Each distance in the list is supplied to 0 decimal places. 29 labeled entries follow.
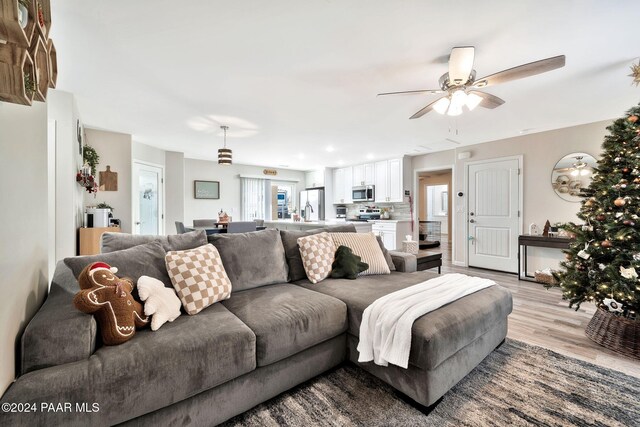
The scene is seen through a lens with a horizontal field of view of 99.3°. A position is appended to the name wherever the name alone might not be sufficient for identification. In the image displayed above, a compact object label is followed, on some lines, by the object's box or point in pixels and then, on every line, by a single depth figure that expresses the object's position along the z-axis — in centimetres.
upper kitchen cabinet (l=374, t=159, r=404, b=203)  617
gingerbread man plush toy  124
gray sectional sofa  106
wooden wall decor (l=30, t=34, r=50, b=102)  93
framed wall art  665
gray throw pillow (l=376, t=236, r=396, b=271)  279
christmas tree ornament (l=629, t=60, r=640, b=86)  220
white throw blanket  148
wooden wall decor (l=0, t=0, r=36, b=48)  72
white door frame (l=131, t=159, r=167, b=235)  500
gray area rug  144
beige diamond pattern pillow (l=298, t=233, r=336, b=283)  238
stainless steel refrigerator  796
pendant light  383
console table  386
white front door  464
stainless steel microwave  670
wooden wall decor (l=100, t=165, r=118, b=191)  430
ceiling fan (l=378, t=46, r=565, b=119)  179
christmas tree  215
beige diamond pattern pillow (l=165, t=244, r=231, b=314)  168
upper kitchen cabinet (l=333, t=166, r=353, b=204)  741
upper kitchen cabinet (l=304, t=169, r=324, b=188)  816
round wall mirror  394
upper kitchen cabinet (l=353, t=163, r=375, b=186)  684
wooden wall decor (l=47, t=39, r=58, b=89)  115
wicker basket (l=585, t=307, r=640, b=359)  212
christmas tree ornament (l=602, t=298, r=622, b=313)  227
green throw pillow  243
